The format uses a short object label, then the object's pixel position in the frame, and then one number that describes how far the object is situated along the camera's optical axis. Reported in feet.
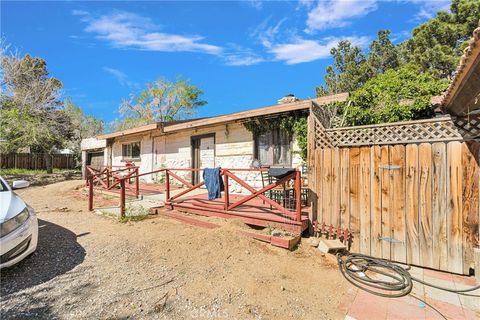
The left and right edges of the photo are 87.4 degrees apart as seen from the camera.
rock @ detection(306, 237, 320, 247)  13.53
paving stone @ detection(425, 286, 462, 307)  9.17
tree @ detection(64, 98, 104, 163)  75.92
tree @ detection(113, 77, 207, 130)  77.25
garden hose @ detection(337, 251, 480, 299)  9.78
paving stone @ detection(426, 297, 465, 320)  8.31
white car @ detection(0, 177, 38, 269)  9.50
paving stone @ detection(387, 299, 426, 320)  8.27
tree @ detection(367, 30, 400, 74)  57.67
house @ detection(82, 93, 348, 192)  23.59
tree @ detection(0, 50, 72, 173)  47.32
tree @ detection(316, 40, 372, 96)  60.23
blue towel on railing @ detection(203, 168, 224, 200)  17.72
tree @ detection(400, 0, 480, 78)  40.81
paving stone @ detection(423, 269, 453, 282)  10.75
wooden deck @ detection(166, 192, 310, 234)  14.30
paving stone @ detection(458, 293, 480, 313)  8.71
